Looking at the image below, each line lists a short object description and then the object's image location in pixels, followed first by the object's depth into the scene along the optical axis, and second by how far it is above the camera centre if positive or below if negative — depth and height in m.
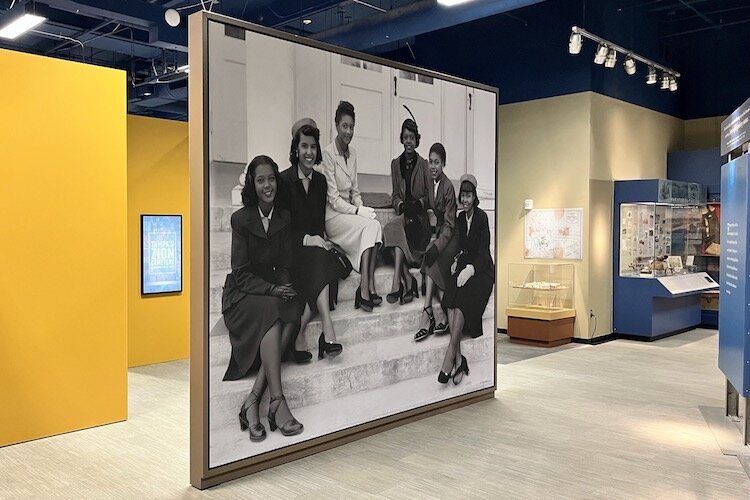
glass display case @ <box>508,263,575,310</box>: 9.98 -0.78
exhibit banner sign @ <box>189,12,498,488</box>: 4.29 -0.11
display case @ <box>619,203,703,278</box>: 10.53 -0.12
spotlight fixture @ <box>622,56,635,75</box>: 9.74 +2.40
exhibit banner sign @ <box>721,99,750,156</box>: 5.14 +0.85
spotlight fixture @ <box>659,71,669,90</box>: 10.76 +2.41
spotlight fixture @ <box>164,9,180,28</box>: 9.09 +2.86
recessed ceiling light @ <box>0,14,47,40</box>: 7.41 +2.27
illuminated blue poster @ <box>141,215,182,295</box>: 8.02 -0.29
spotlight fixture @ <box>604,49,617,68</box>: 9.12 +2.36
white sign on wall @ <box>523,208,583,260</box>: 10.09 -0.03
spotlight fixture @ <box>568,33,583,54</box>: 8.59 +2.42
